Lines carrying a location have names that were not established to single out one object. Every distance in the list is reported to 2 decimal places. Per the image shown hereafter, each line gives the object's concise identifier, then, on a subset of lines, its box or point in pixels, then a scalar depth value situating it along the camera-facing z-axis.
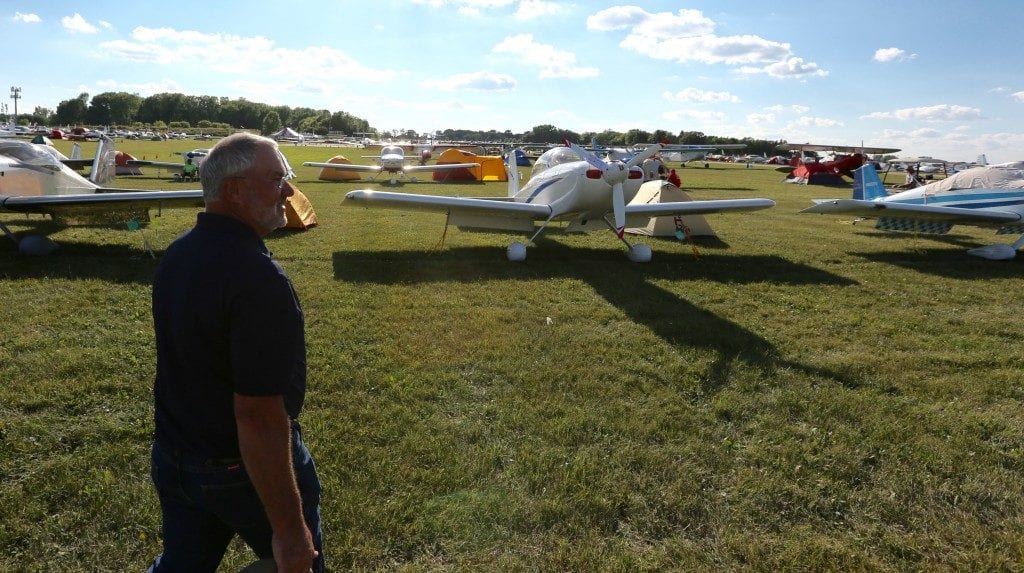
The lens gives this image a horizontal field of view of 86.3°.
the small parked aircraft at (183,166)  22.96
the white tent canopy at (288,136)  115.44
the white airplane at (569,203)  9.42
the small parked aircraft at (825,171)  35.56
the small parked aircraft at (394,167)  25.30
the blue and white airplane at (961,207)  10.93
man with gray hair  1.45
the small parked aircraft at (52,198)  8.73
